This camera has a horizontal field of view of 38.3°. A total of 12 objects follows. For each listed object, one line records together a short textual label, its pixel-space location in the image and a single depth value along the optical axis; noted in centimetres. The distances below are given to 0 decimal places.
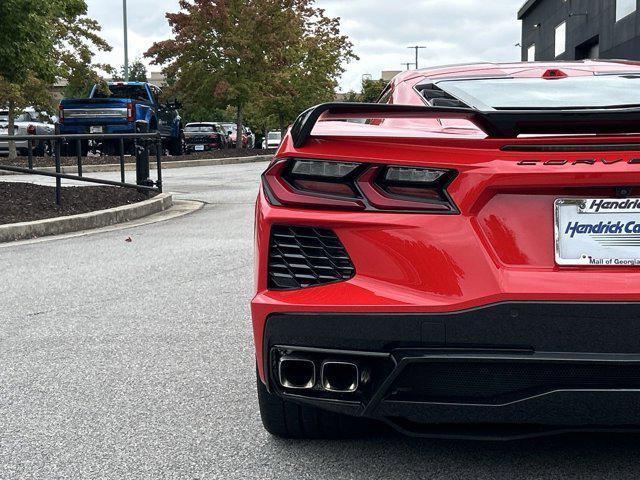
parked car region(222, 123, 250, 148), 4830
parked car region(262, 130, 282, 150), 5488
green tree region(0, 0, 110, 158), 1262
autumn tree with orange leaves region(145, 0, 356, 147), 3584
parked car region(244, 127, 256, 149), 5231
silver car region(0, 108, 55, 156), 2911
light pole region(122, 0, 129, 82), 4265
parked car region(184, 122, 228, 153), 4009
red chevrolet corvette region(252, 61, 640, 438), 258
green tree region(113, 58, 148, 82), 10796
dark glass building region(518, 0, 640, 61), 3655
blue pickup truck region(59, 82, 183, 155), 2497
